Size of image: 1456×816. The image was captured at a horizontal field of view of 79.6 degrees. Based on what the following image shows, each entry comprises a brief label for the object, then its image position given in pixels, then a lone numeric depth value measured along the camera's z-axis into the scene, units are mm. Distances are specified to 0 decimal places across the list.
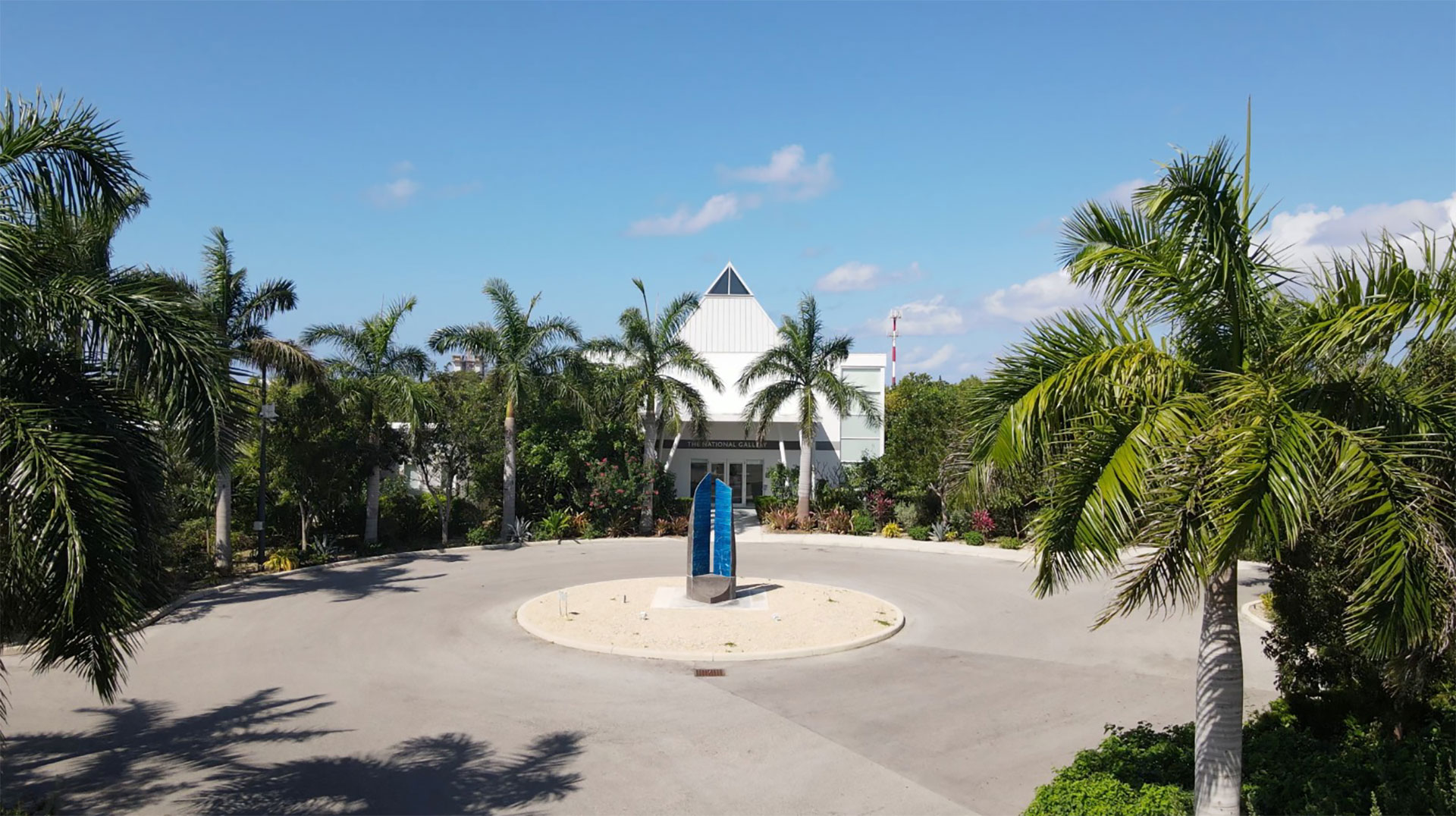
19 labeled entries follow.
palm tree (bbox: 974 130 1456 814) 4859
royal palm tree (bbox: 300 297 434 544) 22594
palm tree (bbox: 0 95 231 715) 5168
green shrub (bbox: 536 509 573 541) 26203
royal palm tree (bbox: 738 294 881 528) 27578
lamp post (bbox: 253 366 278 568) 19953
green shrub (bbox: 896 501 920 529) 28172
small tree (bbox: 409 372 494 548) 24500
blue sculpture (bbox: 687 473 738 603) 16953
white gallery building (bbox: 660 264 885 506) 34250
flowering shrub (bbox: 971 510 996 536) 27062
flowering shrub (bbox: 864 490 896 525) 28609
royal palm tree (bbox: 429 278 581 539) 24719
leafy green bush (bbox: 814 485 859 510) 30391
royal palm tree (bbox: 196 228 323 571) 18938
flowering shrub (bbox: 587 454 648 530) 26500
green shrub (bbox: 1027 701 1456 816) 6656
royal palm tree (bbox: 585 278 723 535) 26828
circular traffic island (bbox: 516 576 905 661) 13742
